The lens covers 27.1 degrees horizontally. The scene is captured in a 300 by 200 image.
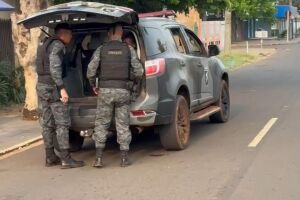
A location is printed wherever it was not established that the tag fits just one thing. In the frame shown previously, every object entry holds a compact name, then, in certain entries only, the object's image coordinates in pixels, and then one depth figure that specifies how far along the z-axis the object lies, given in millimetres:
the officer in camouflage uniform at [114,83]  8055
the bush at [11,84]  15273
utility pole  64250
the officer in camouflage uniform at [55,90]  8164
